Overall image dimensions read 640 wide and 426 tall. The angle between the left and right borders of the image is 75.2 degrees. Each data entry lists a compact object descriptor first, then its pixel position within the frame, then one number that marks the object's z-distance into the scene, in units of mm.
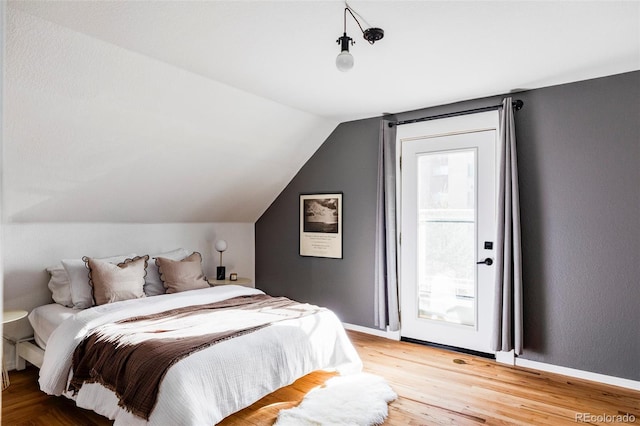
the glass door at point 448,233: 3787
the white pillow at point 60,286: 3490
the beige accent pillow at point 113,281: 3375
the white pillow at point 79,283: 3402
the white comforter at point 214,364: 2215
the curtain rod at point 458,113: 3580
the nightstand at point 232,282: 4734
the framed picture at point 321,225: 4785
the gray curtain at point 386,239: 4215
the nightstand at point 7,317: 3037
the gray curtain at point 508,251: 3447
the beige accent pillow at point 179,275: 3883
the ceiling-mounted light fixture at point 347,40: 2271
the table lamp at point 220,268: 4895
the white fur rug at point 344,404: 2572
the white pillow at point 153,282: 3903
